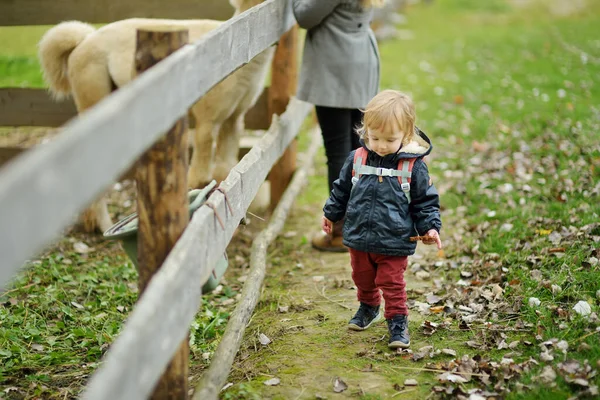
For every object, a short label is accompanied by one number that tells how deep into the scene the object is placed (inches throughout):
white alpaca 209.3
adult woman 196.1
